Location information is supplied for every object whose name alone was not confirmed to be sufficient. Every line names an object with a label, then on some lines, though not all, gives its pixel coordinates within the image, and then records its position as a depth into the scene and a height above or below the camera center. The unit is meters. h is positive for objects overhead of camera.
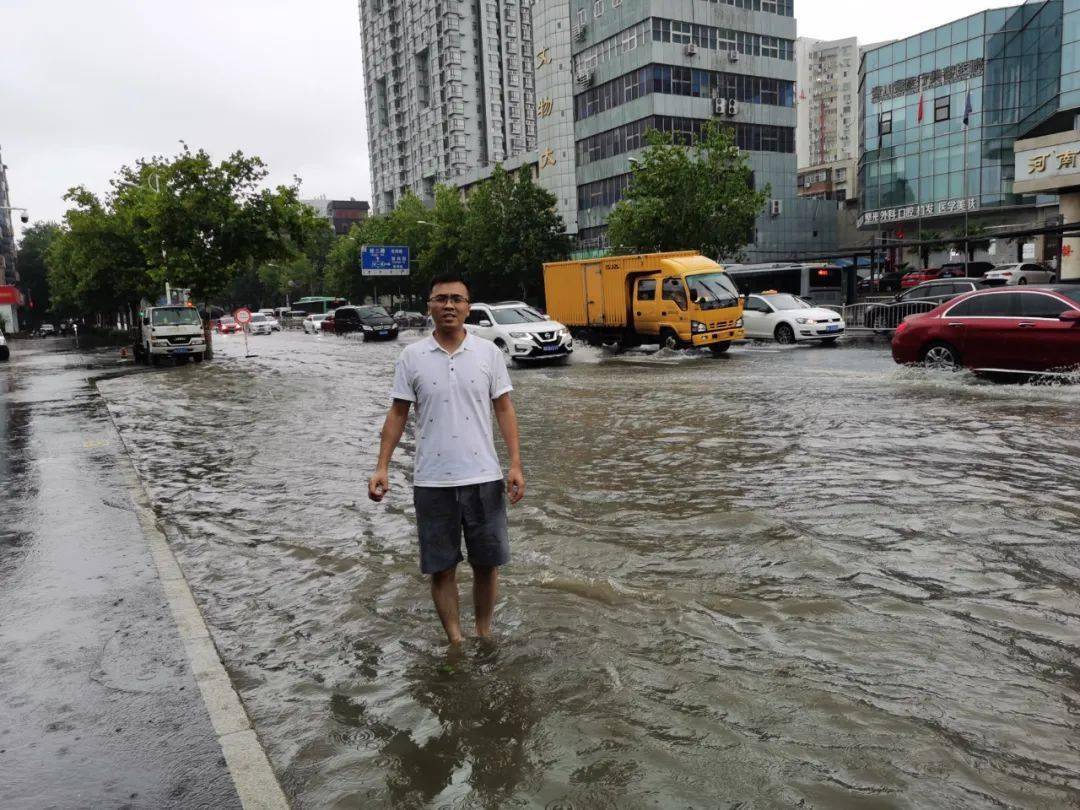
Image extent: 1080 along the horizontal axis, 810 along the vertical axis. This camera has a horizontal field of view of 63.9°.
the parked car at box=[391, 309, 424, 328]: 54.69 -0.76
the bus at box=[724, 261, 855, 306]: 36.56 +0.57
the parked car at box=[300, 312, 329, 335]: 62.12 -0.91
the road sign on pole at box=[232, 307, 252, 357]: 33.84 -0.13
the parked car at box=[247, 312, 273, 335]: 67.19 -0.91
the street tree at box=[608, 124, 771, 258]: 40.00 +4.45
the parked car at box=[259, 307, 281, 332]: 69.36 -0.91
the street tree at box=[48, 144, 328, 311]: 32.16 +3.36
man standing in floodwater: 4.31 -0.66
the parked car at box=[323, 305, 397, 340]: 44.38 -0.76
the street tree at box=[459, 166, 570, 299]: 57.97 +5.05
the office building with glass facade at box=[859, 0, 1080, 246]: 60.53 +12.63
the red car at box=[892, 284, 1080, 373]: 13.34 -0.75
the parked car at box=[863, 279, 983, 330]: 26.09 -0.39
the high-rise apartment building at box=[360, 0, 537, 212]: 108.44 +28.72
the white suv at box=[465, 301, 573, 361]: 23.14 -0.79
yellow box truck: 24.03 -0.08
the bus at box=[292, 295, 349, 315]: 85.75 +0.61
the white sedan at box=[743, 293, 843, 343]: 26.09 -0.83
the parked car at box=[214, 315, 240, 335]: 68.77 -0.94
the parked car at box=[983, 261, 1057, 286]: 33.12 +0.40
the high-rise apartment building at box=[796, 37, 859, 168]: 168.62 +37.55
